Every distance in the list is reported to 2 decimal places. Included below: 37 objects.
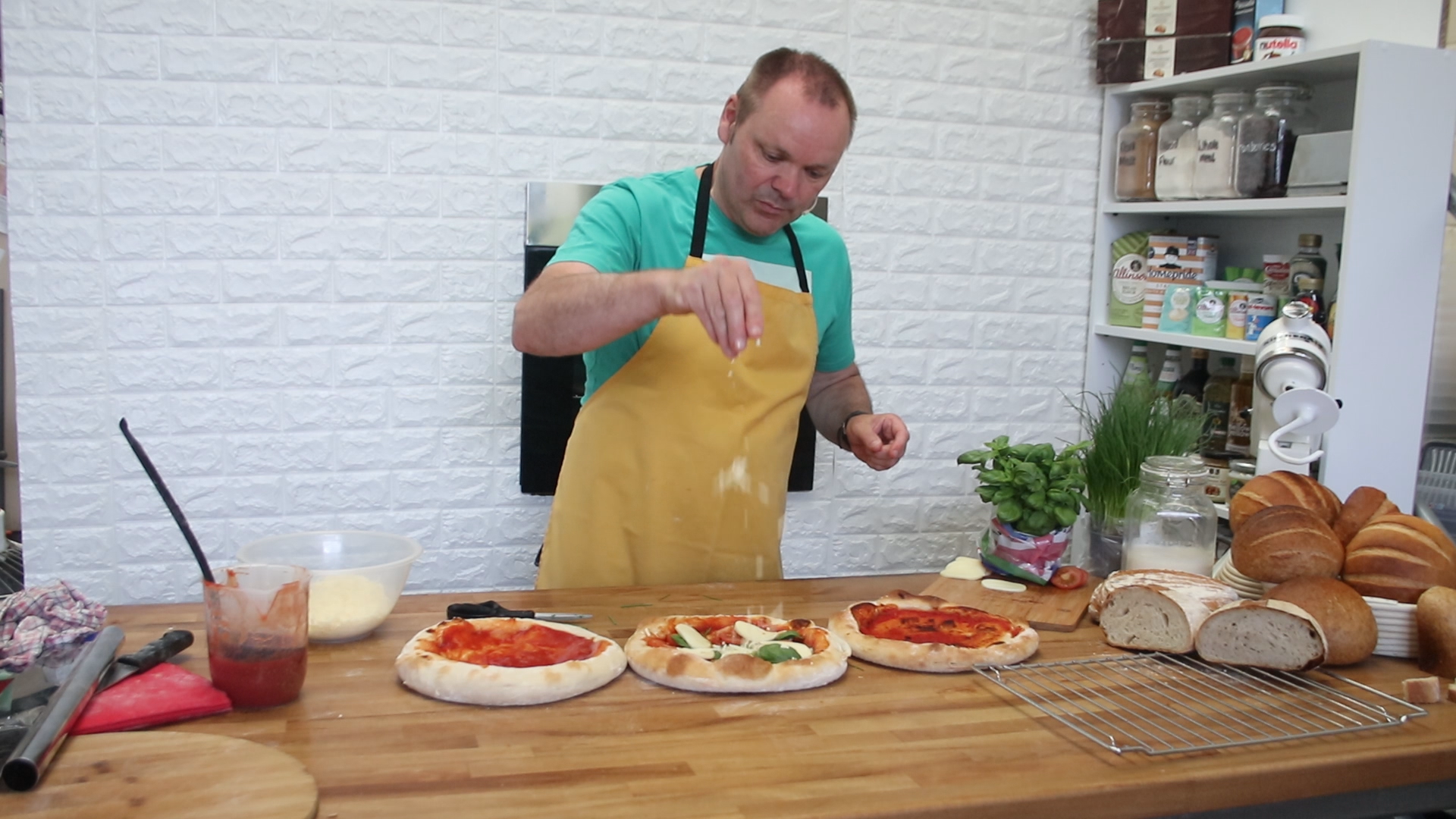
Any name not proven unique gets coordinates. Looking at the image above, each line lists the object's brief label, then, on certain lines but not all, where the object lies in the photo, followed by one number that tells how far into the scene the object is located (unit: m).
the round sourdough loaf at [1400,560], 1.78
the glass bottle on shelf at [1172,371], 3.33
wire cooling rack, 1.42
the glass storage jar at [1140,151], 3.41
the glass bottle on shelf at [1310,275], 2.83
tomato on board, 2.04
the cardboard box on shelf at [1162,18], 3.23
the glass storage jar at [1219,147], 3.04
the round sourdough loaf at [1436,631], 1.68
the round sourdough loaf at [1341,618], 1.68
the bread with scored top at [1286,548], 1.83
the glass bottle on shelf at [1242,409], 3.03
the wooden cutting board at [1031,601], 1.88
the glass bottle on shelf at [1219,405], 3.15
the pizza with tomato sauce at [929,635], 1.61
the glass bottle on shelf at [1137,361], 3.42
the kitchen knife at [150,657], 1.42
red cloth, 1.31
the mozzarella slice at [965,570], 2.09
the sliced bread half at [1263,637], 1.63
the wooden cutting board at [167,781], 1.10
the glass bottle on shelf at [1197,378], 3.33
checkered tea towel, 1.43
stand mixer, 2.08
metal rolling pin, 1.13
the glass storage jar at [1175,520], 2.06
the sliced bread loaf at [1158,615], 1.71
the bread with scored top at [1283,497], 1.97
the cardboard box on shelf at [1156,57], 3.24
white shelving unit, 2.64
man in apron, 2.04
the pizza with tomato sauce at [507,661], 1.42
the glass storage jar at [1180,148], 3.19
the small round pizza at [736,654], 1.49
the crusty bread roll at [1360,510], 1.93
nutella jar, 2.96
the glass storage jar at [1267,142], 2.93
